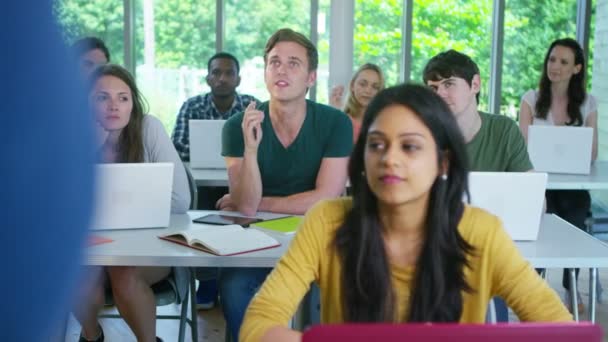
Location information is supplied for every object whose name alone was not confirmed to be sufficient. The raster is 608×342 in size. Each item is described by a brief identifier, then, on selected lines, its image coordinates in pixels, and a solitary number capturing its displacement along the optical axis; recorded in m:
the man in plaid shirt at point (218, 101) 5.00
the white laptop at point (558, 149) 4.02
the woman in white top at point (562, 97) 4.79
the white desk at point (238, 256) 2.33
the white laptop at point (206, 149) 4.17
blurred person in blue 0.46
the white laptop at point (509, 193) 2.35
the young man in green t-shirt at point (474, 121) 2.91
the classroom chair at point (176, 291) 2.90
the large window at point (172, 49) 7.88
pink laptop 0.92
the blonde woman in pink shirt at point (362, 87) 5.35
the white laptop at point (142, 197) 2.48
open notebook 2.38
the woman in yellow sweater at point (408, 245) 1.67
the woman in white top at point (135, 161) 2.80
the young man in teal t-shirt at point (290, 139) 3.13
